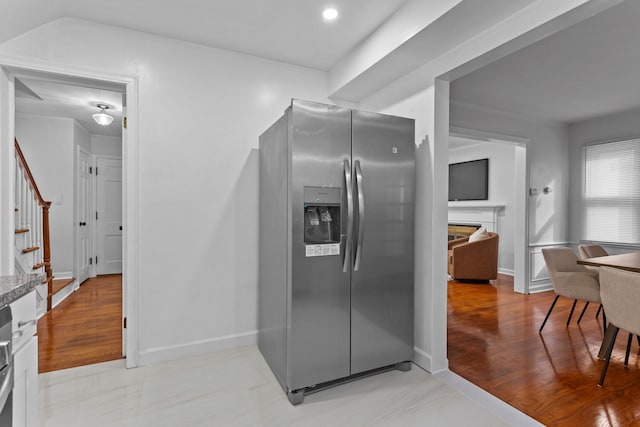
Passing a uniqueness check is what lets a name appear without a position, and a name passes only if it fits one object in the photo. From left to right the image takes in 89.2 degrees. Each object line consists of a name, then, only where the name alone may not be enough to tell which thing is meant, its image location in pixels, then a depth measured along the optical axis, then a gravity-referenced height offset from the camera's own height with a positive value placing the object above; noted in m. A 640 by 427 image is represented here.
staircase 3.56 -0.26
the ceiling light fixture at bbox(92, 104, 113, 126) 4.36 +1.24
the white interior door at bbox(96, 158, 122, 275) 5.96 -0.13
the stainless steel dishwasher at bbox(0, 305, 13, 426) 0.99 -0.50
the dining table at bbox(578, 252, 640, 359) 2.56 -0.43
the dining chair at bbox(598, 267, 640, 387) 2.16 -0.60
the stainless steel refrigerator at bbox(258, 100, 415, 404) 2.13 -0.25
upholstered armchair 5.41 -0.80
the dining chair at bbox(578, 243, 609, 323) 3.83 -0.48
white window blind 4.61 +0.30
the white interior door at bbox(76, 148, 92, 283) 5.26 -0.15
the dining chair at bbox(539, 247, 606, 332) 3.09 -0.66
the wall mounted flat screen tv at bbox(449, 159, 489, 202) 6.52 +0.65
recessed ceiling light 2.24 +1.39
